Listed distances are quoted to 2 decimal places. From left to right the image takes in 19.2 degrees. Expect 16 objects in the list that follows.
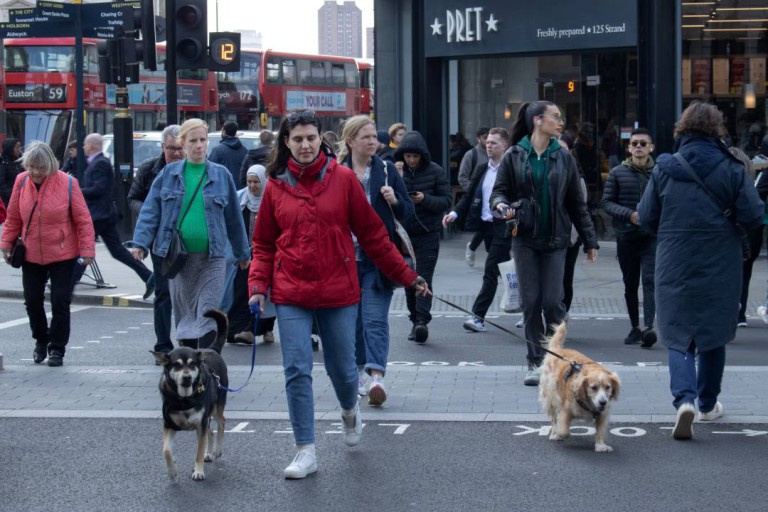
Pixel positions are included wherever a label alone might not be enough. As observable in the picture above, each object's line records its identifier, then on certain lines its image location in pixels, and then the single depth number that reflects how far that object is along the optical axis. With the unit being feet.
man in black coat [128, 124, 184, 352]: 55.06
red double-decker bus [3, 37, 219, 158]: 184.19
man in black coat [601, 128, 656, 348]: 61.48
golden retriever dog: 38.55
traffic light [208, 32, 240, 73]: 83.90
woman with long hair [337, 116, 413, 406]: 46.55
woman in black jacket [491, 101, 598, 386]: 48.23
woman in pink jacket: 57.12
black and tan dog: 35.22
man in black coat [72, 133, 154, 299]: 84.00
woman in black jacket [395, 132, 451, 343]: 60.76
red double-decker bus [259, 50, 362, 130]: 221.57
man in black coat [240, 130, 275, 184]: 69.00
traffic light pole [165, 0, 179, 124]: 81.56
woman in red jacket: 35.87
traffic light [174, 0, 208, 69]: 81.70
